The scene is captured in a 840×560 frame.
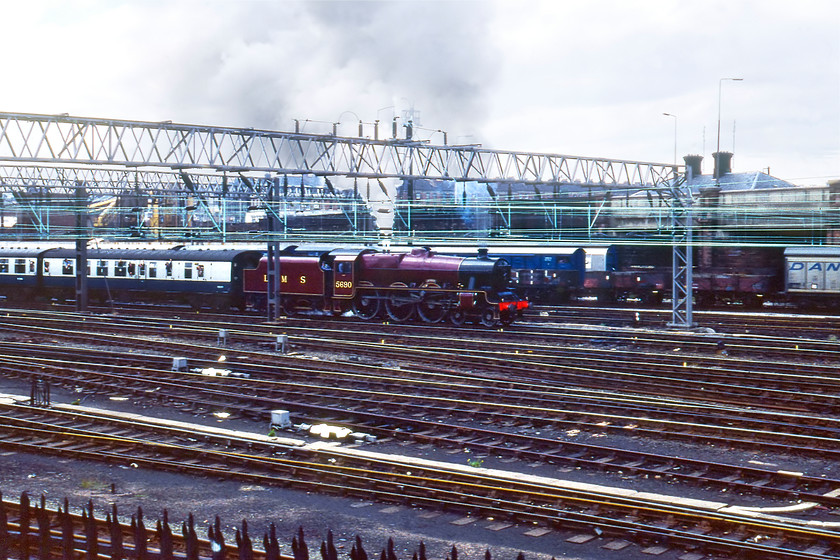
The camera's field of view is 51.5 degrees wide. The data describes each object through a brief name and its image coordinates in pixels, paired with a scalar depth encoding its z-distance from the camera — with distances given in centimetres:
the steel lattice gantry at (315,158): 2985
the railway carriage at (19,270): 4747
